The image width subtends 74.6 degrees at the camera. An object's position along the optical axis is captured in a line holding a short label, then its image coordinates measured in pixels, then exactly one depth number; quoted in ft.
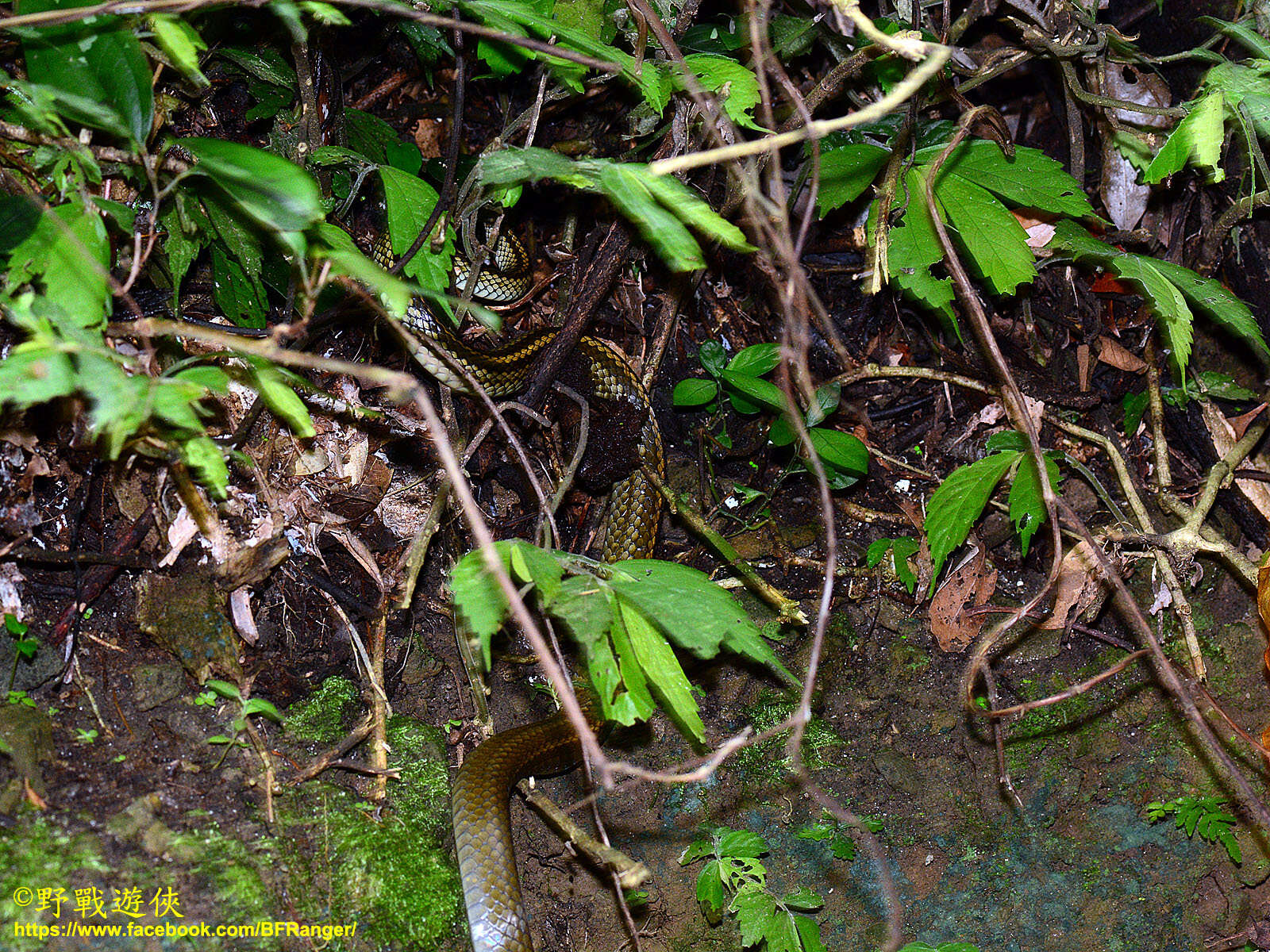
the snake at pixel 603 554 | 7.60
